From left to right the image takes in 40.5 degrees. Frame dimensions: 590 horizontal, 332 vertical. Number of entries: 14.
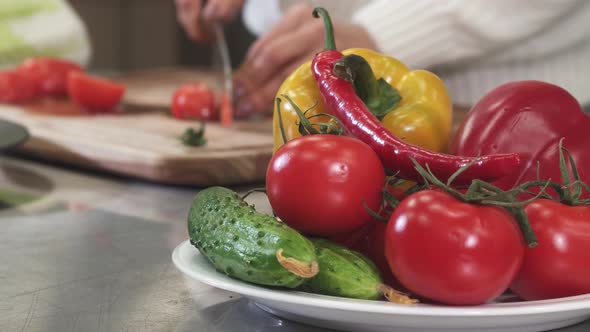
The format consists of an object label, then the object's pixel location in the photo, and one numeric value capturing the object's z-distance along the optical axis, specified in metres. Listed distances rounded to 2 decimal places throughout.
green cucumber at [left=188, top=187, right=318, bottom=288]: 0.58
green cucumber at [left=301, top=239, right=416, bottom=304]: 0.59
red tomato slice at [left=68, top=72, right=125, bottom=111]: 1.88
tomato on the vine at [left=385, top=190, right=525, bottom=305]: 0.56
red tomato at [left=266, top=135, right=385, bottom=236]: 0.62
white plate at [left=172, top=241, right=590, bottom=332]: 0.54
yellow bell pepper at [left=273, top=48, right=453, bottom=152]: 0.81
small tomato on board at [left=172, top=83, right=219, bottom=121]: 1.80
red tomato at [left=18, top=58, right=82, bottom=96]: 1.97
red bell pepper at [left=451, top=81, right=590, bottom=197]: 0.76
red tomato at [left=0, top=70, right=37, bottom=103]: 1.91
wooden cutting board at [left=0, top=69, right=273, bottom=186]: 1.26
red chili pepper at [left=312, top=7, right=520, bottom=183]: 0.64
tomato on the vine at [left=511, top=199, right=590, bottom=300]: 0.60
